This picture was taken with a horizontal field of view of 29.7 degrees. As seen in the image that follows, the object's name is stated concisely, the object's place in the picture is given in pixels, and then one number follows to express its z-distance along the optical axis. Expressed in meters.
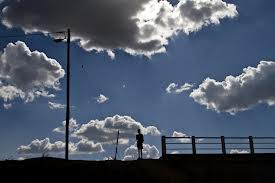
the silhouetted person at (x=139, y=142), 29.64
